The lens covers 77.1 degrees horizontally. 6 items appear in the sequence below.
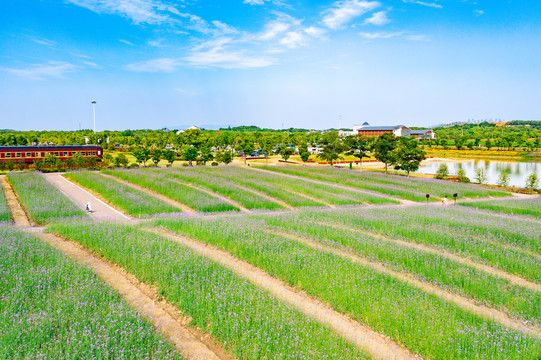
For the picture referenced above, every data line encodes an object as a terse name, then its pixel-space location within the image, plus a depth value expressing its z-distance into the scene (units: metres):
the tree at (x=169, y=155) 62.31
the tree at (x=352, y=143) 83.01
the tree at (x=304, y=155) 69.25
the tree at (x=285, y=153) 75.59
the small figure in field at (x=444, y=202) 30.18
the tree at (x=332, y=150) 65.32
